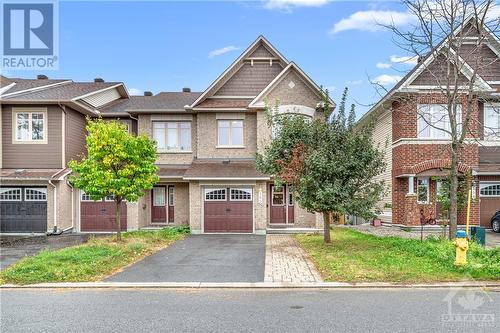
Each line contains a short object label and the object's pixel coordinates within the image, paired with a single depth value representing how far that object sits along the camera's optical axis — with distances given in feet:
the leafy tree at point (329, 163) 47.88
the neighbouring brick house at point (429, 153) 72.33
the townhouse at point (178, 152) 73.00
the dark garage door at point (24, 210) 72.69
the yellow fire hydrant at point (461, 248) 34.71
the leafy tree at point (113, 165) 51.90
